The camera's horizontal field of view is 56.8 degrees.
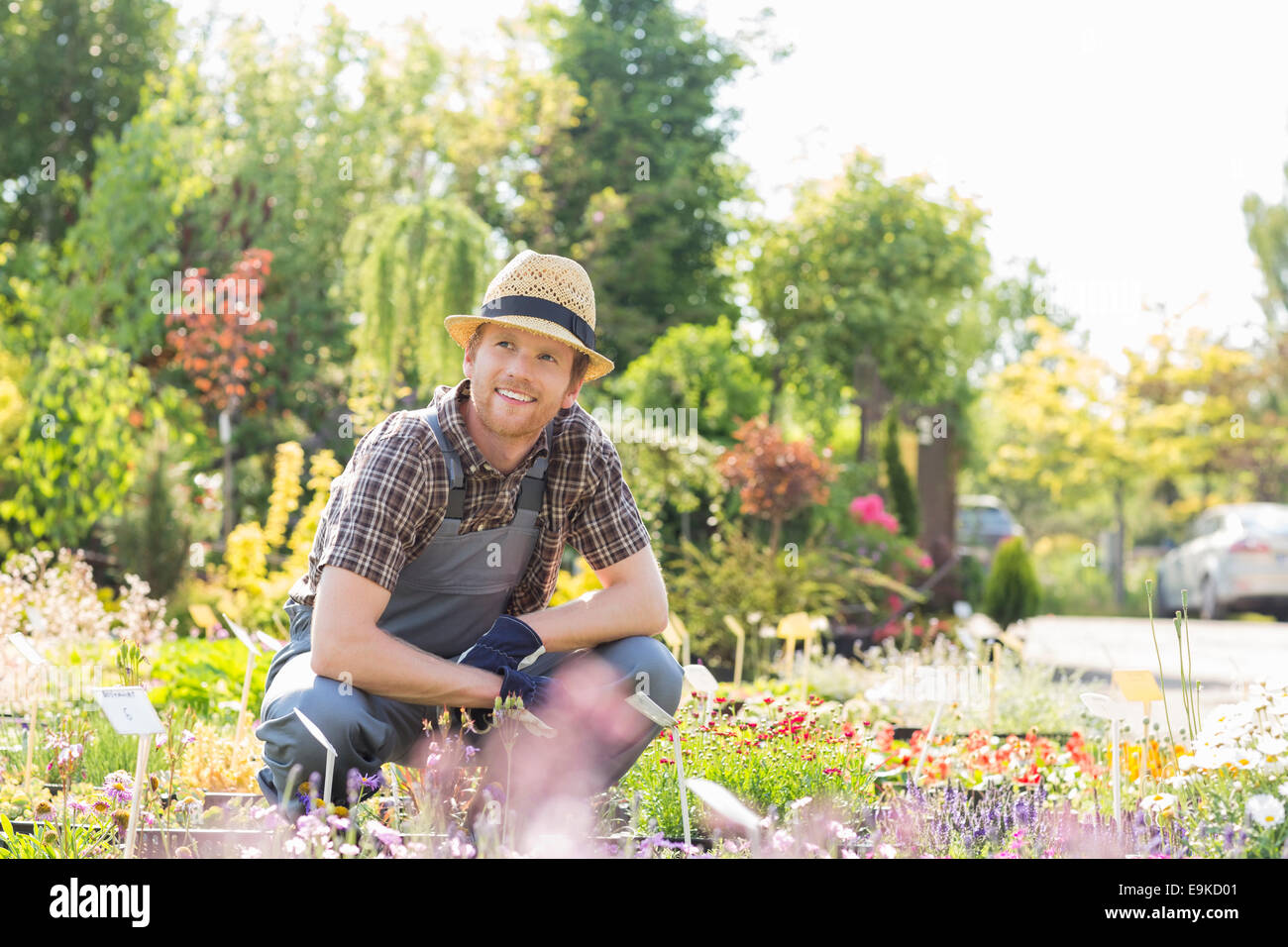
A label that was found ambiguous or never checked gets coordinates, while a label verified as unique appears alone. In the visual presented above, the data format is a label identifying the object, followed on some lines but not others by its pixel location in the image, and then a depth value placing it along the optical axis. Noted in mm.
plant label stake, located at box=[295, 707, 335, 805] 2132
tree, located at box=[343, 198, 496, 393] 8227
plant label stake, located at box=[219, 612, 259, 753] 3136
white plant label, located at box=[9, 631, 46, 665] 2584
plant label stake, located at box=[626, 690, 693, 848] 2264
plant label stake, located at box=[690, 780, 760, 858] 1670
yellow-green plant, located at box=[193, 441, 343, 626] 6219
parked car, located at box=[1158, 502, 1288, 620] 11797
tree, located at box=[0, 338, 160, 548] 7328
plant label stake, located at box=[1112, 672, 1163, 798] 2604
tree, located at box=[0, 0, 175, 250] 13867
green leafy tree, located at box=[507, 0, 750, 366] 14508
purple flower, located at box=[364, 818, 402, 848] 1929
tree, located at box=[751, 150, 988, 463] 13820
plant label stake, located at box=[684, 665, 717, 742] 2711
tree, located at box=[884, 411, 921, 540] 9723
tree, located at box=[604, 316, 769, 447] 9758
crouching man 2434
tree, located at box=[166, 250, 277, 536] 8297
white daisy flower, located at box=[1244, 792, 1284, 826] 2072
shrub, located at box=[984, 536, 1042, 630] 8758
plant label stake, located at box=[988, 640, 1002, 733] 3748
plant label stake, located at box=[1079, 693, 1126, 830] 2502
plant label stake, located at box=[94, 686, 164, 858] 1922
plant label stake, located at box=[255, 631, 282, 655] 2857
